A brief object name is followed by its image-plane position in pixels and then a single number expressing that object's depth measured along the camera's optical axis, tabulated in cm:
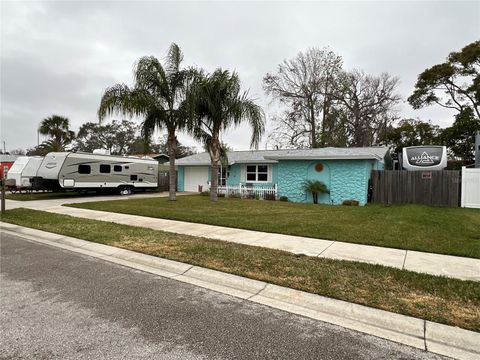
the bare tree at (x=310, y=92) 3198
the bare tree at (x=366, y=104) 3322
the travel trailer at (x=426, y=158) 1623
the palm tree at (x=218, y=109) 1466
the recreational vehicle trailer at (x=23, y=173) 2058
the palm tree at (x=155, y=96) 1523
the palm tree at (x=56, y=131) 2900
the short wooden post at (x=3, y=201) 1134
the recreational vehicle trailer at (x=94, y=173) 1778
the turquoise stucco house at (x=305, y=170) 1564
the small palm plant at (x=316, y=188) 1619
